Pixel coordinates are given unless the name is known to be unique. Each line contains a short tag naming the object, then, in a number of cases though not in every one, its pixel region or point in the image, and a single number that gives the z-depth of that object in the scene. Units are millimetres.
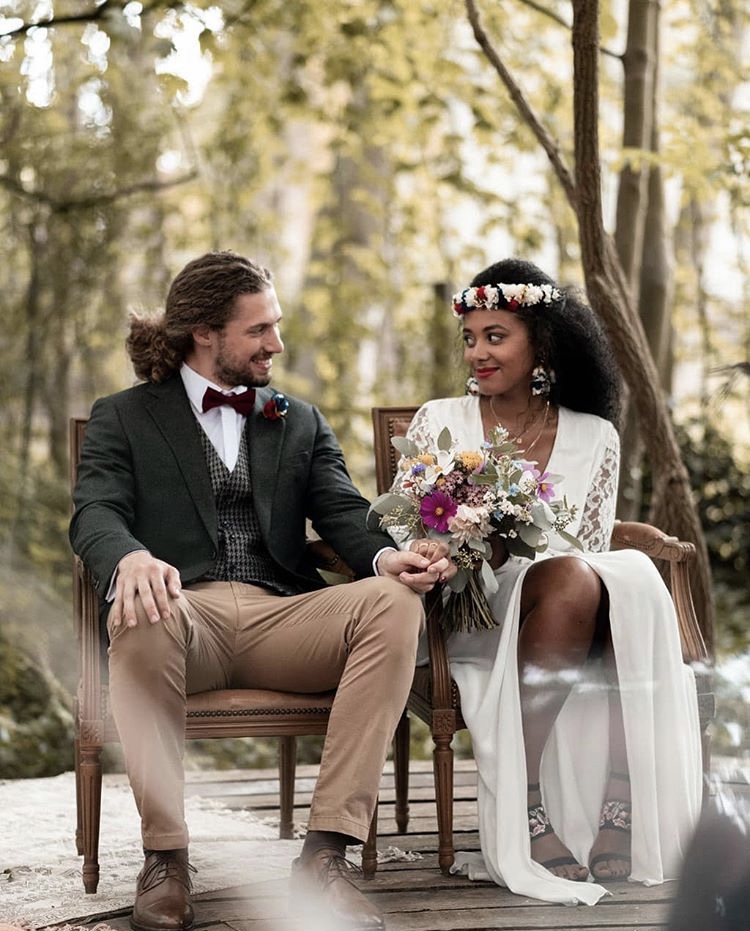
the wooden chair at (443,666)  3404
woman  3371
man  3045
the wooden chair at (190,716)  3225
